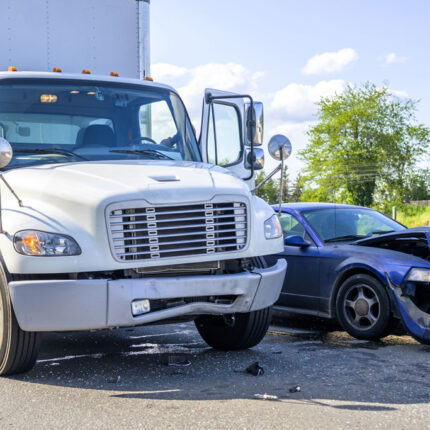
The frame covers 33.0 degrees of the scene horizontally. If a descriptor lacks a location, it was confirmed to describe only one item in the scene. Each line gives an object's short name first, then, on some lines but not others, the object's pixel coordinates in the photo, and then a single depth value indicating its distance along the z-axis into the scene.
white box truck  5.30
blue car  7.07
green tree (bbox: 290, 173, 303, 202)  101.70
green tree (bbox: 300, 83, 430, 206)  57.28
